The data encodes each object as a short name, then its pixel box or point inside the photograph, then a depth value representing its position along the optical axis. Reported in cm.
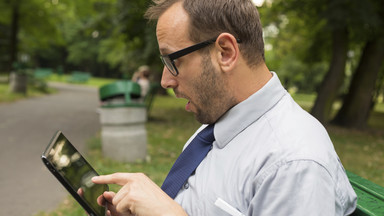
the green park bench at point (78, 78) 3619
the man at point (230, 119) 113
